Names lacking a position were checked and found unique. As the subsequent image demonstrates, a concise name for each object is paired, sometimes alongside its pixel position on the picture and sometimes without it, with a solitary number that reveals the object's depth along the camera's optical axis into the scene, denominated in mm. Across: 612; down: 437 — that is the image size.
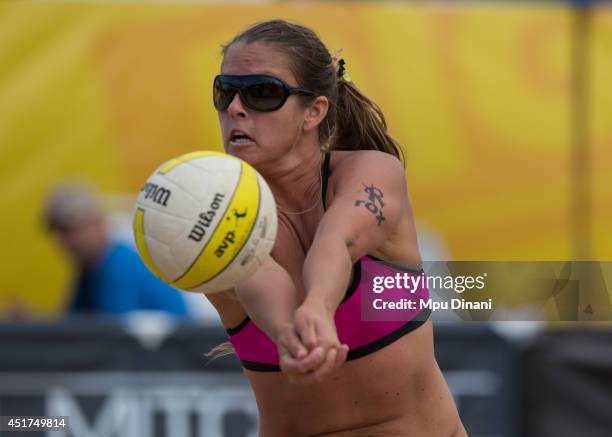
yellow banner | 17187
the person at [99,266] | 14883
